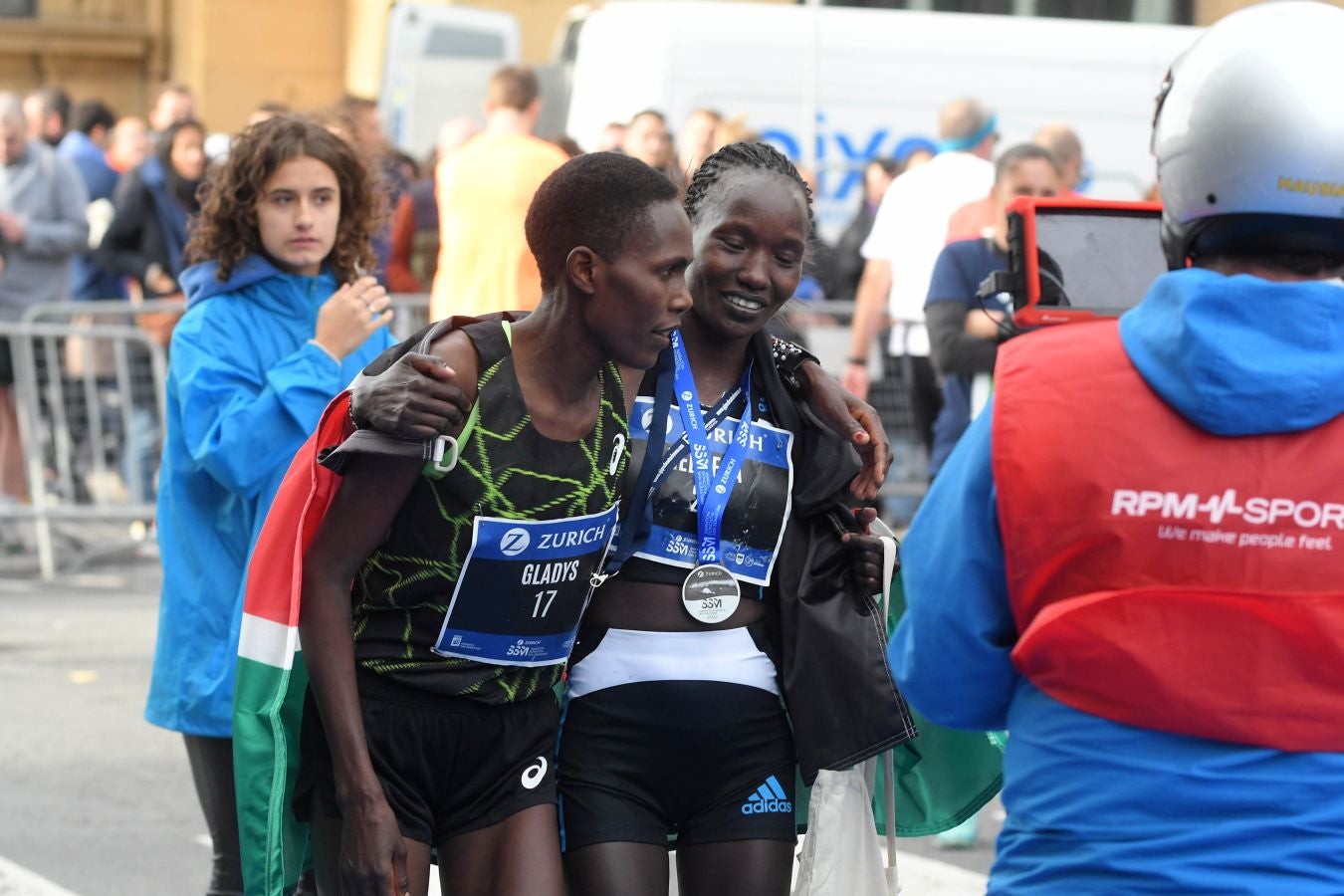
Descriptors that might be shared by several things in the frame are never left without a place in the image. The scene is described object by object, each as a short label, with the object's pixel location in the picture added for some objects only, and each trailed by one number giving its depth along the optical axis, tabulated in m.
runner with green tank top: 6.46
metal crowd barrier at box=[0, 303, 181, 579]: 22.86
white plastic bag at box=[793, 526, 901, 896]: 7.23
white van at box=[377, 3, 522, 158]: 36.25
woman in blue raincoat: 8.93
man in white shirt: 18.00
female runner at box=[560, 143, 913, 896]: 6.99
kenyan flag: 6.64
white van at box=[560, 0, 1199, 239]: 26.03
